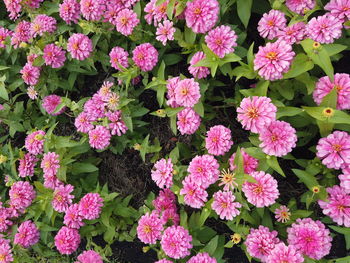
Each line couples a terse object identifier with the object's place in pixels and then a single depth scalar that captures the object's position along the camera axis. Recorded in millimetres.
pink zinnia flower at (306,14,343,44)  462
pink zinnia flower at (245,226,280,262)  500
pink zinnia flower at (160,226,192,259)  520
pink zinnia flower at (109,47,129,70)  621
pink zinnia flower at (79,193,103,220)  594
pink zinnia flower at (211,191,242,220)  500
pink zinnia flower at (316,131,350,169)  450
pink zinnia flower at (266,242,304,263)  458
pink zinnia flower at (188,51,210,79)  543
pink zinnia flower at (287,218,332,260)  481
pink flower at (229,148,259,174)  506
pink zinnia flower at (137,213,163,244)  547
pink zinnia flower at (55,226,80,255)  613
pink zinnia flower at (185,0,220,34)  514
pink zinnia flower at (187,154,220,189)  509
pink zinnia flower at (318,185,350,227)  477
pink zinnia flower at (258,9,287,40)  506
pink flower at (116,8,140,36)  584
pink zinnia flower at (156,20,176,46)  560
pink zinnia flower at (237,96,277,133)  448
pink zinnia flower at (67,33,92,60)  630
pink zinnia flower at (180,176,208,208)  519
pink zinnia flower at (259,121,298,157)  458
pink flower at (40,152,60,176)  619
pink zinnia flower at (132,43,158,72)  600
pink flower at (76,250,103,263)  618
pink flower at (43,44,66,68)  667
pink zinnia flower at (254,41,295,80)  455
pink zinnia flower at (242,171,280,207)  476
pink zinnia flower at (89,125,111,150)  611
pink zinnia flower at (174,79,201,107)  513
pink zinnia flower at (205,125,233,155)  520
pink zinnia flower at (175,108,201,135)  544
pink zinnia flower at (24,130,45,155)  640
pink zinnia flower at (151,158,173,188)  560
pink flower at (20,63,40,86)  691
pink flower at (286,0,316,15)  501
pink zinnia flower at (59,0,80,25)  645
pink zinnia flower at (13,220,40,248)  642
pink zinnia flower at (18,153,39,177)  670
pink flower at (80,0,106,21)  604
